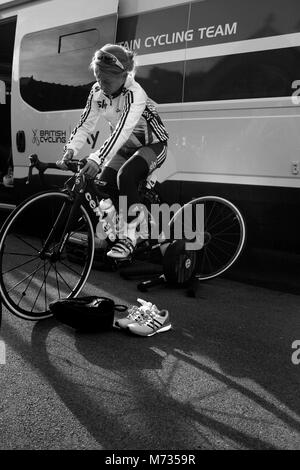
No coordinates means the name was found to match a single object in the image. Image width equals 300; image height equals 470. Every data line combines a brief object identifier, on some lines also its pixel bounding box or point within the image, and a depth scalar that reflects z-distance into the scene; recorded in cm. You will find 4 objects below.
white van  398
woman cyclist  332
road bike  322
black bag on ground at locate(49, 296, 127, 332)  306
